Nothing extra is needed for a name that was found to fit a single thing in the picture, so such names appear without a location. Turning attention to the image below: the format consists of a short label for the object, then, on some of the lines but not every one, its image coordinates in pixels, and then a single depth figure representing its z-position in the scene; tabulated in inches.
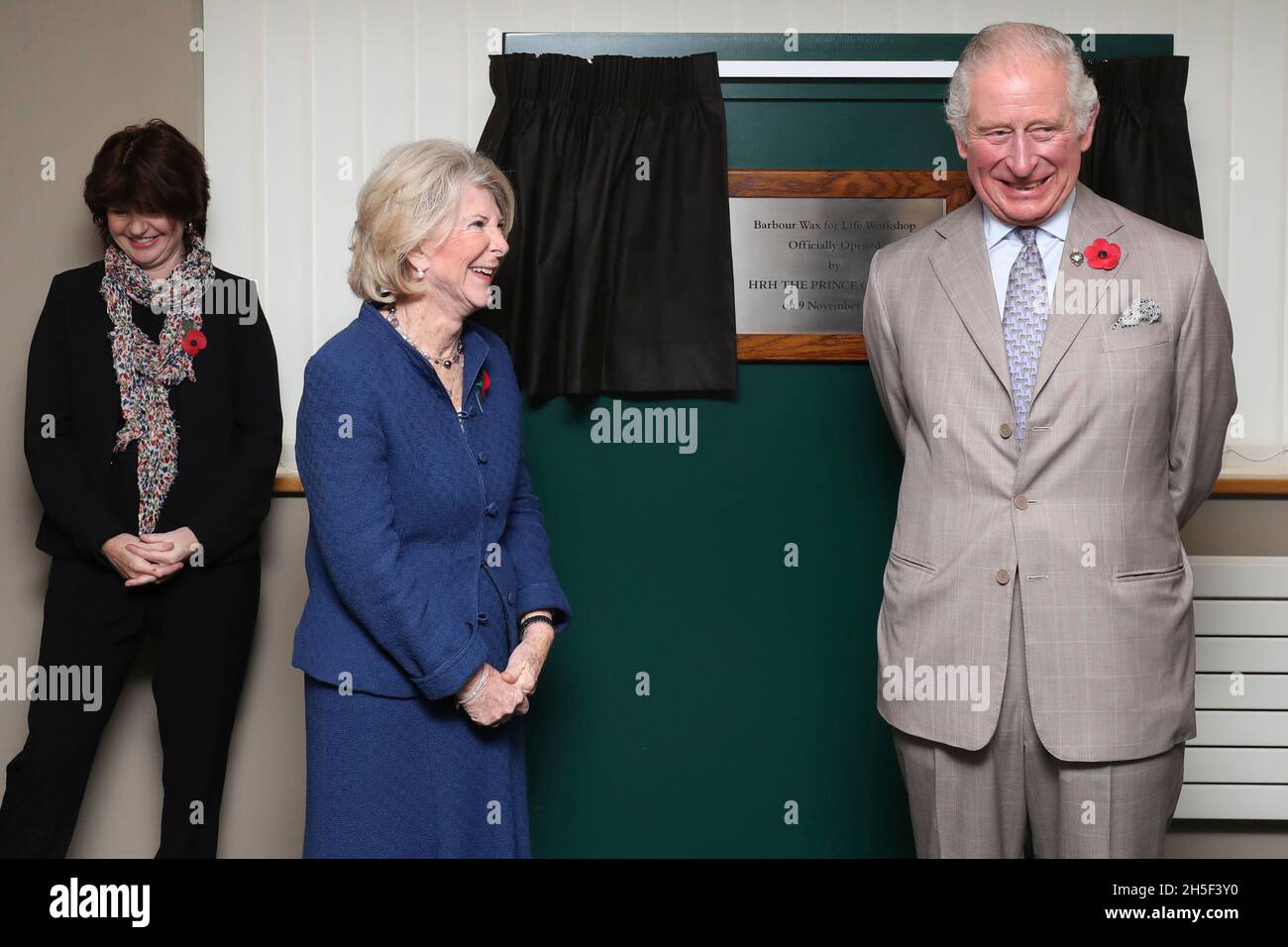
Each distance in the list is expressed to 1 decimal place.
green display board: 107.8
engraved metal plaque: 106.0
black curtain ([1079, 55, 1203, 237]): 103.1
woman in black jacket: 98.9
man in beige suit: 71.2
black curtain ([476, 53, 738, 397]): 103.4
